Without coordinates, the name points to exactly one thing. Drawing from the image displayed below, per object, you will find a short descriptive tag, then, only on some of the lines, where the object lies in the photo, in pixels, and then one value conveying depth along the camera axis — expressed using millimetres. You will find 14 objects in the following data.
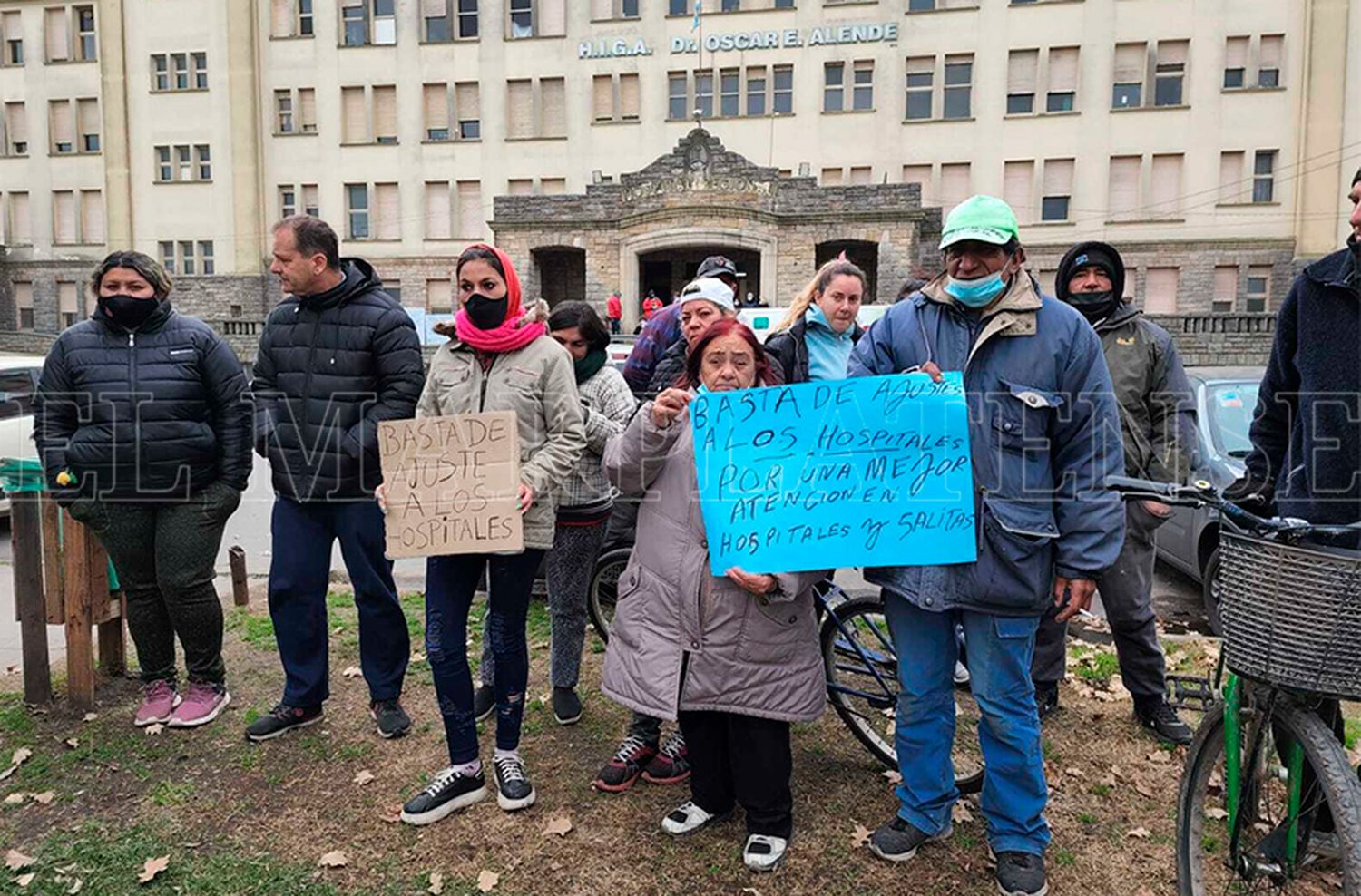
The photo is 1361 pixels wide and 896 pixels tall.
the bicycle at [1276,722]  2283
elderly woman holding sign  3227
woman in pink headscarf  3617
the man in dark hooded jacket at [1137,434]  4367
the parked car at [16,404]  9664
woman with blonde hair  4633
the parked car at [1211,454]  6613
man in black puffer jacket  4082
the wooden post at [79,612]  4559
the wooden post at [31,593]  4512
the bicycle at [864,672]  3980
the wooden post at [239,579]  6531
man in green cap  2996
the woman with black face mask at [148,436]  4230
